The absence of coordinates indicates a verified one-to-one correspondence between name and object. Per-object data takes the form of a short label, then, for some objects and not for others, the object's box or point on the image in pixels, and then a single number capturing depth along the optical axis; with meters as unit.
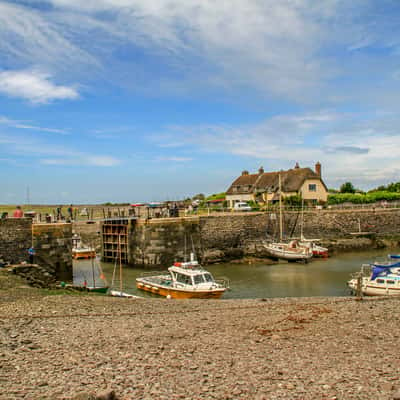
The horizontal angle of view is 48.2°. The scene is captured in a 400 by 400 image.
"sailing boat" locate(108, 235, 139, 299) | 23.37
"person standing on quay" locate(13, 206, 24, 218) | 32.09
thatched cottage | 62.38
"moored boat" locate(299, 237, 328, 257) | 43.06
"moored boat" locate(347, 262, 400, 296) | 23.16
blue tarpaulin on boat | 24.52
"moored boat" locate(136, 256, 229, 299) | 23.97
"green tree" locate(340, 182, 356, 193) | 85.69
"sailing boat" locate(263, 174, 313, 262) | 40.06
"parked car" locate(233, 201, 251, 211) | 51.71
